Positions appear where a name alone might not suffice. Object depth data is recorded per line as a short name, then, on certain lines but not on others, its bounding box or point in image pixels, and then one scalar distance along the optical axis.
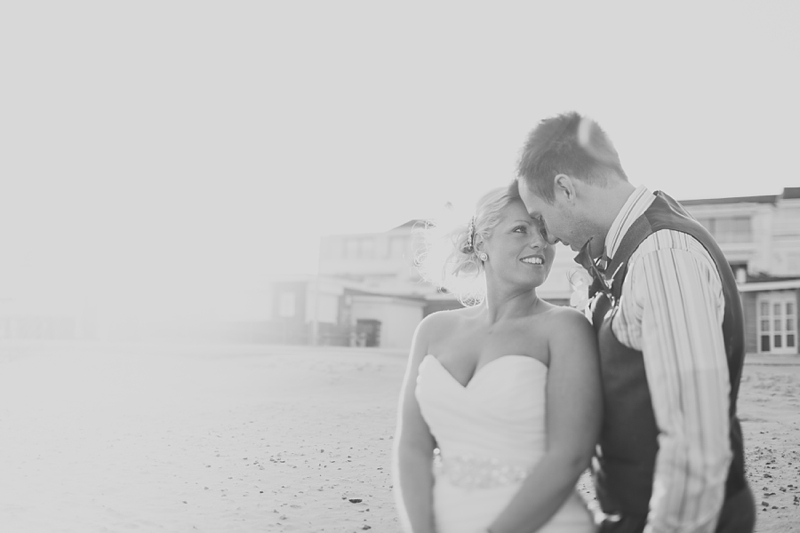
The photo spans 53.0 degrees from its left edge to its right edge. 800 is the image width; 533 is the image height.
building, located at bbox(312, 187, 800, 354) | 32.16
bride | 2.62
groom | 2.04
